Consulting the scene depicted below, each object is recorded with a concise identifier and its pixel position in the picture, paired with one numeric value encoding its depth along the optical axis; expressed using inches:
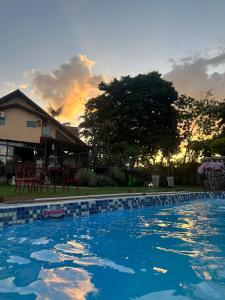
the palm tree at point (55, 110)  937.6
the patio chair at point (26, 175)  220.7
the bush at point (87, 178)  363.9
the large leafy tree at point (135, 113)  712.7
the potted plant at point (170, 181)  427.1
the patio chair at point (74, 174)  373.5
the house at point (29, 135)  460.4
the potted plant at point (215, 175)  347.0
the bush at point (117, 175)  415.2
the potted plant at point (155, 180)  411.4
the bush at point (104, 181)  385.4
